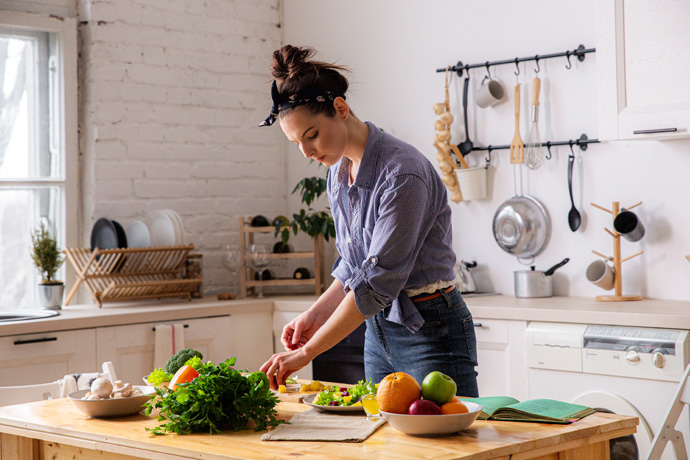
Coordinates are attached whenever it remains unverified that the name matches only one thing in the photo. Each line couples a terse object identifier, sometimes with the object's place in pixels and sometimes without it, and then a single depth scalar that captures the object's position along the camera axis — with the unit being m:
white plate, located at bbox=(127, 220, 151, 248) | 4.02
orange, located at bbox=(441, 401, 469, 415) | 1.62
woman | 2.00
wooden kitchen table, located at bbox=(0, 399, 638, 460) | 1.53
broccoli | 2.14
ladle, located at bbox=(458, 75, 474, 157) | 4.04
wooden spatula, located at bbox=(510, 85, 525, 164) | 3.81
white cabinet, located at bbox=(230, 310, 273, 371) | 3.96
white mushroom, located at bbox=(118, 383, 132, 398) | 1.96
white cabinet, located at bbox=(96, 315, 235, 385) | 3.52
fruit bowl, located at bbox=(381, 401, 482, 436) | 1.59
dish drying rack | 3.82
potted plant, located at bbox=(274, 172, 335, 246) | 4.22
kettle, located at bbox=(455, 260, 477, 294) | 3.95
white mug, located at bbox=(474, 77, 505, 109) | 3.88
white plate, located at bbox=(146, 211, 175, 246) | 4.07
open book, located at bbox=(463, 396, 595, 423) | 1.74
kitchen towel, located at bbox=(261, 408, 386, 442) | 1.65
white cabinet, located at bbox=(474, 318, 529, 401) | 3.31
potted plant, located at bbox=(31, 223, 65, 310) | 3.72
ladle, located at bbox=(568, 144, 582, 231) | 3.70
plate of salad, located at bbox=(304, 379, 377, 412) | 1.88
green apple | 1.63
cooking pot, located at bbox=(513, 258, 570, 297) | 3.68
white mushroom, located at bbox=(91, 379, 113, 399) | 1.96
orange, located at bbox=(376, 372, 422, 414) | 1.63
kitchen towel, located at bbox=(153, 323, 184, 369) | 3.62
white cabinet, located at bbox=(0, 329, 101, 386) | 3.22
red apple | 1.61
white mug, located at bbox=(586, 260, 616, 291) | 3.52
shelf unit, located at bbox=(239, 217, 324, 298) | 4.27
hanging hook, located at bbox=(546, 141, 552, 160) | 3.76
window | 3.92
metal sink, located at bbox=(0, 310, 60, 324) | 3.55
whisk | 3.76
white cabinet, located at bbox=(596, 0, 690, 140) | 3.08
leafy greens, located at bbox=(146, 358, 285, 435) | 1.75
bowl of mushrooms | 1.94
